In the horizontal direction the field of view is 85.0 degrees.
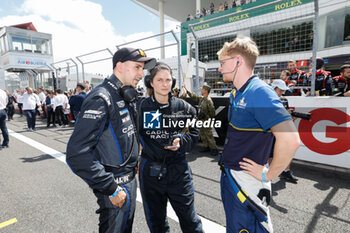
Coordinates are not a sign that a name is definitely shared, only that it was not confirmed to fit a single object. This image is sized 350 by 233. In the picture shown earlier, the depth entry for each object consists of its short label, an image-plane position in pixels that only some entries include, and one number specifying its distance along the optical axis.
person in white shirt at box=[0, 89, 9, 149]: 5.85
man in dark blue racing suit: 1.25
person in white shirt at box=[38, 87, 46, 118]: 13.01
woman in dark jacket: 1.79
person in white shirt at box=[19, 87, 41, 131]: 8.37
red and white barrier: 3.73
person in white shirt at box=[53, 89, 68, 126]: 9.57
